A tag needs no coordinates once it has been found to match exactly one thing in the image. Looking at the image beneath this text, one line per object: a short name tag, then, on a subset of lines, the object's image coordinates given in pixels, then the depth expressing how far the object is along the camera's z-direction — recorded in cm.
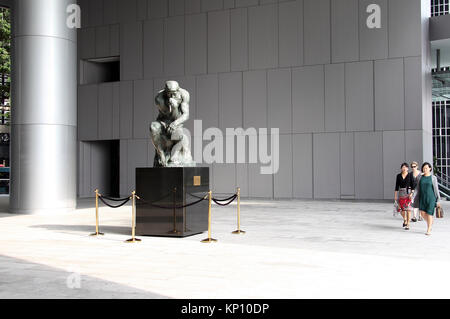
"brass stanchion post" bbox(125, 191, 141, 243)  1128
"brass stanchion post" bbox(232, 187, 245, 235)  1263
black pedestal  1188
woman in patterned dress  1331
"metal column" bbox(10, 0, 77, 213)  1789
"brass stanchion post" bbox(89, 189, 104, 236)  1234
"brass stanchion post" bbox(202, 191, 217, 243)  1116
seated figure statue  1240
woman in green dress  1180
